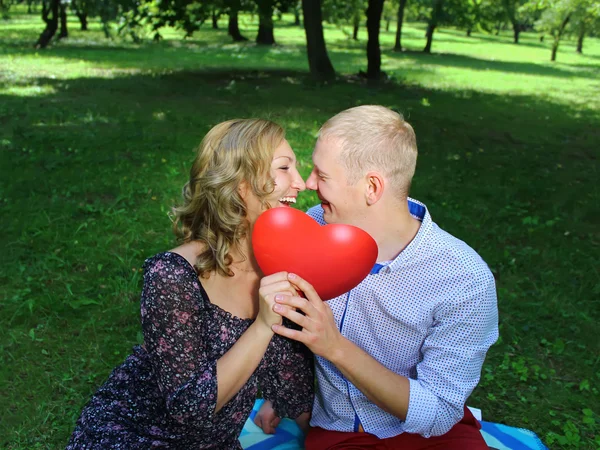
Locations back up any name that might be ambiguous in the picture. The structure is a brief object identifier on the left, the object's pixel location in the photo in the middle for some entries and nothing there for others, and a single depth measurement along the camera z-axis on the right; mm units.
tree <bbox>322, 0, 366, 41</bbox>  21869
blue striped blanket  3148
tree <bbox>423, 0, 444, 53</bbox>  26147
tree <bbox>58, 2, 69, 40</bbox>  23298
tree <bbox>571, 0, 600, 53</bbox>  26000
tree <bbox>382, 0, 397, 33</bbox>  42353
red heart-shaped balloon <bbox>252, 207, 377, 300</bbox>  1968
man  2248
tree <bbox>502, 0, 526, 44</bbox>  21603
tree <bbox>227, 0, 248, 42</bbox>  29922
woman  2195
